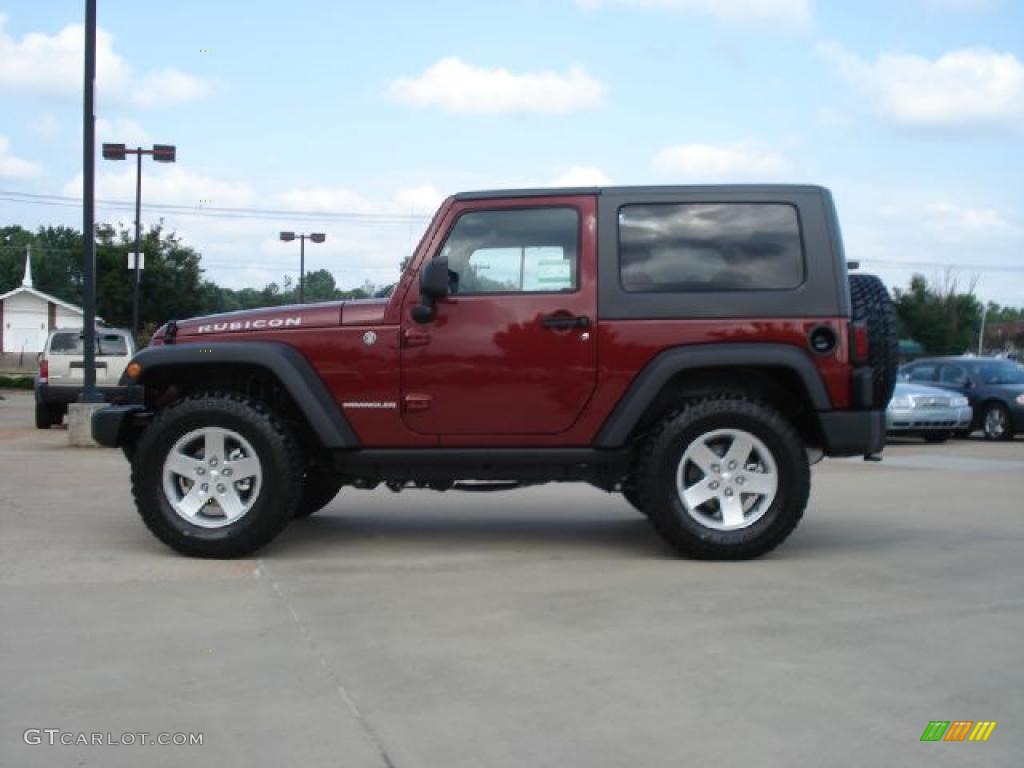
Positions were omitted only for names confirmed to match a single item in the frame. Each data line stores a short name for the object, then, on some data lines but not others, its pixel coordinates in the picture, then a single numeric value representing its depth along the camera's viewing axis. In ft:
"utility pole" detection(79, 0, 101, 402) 49.19
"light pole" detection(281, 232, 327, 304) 157.15
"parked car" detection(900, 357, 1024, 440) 61.67
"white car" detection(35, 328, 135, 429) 58.80
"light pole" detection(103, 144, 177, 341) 109.81
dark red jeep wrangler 22.47
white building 239.50
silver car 58.39
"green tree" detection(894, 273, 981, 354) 175.63
